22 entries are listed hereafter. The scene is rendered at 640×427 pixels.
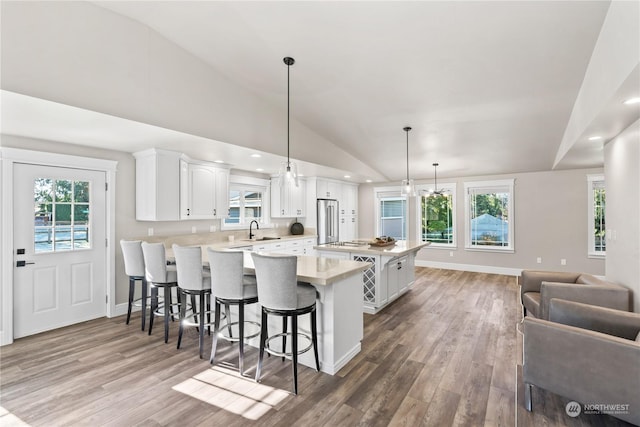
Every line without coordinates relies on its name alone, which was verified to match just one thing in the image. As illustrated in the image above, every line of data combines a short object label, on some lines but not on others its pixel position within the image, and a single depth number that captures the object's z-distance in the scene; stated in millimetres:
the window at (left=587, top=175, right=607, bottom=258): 5742
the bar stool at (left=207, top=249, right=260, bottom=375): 2598
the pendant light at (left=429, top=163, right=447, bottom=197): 6609
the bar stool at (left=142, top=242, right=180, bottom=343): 3242
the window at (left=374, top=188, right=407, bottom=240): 7942
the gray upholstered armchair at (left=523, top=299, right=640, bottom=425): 1775
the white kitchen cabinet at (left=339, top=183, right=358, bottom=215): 7688
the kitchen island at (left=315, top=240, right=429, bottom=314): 4203
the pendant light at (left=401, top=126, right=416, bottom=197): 4559
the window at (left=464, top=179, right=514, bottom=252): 6676
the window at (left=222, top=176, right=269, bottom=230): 5730
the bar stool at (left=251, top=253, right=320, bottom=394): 2322
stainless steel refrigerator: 6836
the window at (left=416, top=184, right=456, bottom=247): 7336
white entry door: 3377
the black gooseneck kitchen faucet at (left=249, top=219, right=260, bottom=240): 5883
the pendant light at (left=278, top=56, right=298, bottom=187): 3136
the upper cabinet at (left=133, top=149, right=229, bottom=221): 4094
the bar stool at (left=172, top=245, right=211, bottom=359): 2926
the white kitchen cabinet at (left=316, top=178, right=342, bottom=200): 6832
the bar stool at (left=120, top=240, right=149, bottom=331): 3577
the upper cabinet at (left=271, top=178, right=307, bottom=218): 6363
